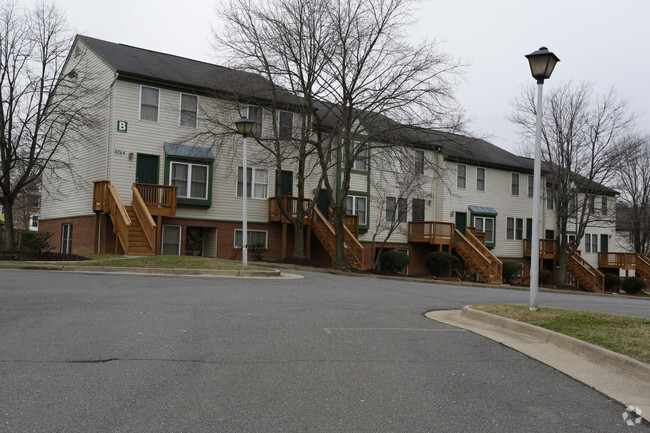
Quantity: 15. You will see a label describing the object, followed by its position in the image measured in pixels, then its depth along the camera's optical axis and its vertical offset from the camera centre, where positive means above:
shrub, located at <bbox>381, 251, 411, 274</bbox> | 29.48 -1.09
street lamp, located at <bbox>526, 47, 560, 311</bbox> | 10.20 +2.26
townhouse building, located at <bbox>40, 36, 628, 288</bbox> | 23.97 +2.54
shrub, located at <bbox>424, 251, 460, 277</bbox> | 31.05 -1.13
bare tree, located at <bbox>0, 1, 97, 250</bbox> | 22.02 +4.68
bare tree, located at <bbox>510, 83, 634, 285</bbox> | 33.91 +5.30
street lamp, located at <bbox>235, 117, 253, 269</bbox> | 17.77 +3.26
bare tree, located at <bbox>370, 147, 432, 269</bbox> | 28.53 +2.31
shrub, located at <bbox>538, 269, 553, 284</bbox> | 34.91 -1.93
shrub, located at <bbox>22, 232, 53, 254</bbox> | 20.00 -0.51
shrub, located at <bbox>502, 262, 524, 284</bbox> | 33.06 -1.54
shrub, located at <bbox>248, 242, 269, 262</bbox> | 25.64 -0.65
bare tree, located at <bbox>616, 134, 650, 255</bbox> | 44.09 +4.25
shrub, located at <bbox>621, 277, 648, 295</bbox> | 38.34 -2.47
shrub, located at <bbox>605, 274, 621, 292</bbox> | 39.88 -2.48
